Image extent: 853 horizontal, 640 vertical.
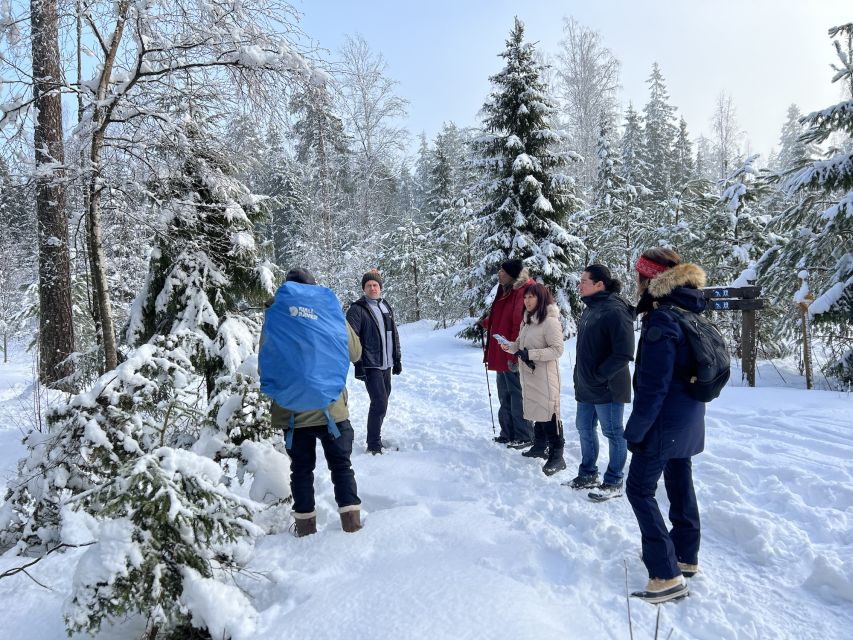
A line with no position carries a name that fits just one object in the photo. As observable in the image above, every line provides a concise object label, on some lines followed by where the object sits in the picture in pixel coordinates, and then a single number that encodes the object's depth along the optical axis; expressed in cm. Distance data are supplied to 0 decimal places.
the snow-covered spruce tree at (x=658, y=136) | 3278
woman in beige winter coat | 481
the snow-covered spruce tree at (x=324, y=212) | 2128
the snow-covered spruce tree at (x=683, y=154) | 3606
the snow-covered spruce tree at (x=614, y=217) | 1878
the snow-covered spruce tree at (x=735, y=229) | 1215
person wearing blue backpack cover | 337
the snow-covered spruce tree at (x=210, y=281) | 605
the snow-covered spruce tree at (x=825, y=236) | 736
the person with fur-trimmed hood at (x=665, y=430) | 273
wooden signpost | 760
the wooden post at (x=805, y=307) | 837
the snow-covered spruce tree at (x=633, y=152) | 2720
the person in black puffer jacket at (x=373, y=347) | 556
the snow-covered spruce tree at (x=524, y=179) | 1402
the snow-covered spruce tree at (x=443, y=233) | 2759
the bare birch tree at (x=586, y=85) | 2692
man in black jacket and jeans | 407
